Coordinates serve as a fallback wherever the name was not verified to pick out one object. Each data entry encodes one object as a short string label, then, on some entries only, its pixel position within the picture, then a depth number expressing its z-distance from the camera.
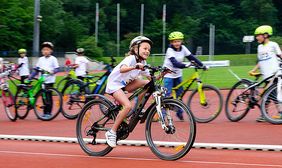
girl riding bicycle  9.09
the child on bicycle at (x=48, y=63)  15.65
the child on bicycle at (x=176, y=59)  13.40
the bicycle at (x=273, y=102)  12.47
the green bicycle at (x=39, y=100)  15.28
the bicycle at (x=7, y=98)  15.77
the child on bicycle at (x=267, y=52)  13.09
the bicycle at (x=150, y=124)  8.62
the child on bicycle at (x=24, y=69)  22.98
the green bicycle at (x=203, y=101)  13.22
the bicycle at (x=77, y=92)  15.45
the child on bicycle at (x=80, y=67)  19.33
